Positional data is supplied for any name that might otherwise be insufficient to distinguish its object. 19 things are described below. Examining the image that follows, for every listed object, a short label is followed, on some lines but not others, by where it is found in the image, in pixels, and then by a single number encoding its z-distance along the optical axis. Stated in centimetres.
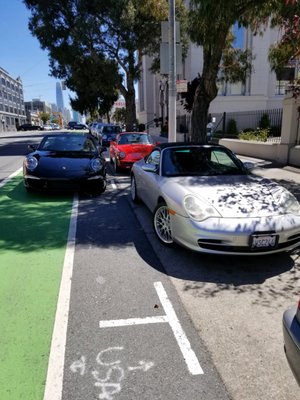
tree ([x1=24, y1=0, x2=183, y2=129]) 2203
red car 1135
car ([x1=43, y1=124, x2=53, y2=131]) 8461
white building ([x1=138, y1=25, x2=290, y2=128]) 2839
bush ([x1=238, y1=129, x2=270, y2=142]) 1582
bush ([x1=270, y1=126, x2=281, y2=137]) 2050
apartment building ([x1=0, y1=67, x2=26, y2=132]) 8575
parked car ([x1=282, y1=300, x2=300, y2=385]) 193
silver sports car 398
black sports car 752
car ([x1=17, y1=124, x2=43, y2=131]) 7975
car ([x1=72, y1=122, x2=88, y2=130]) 6794
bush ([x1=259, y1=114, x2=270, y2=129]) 2205
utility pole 1106
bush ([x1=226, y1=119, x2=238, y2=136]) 2227
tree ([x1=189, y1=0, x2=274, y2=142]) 730
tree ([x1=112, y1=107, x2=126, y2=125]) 6112
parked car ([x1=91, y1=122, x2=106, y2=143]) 2370
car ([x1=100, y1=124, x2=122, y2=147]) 2156
